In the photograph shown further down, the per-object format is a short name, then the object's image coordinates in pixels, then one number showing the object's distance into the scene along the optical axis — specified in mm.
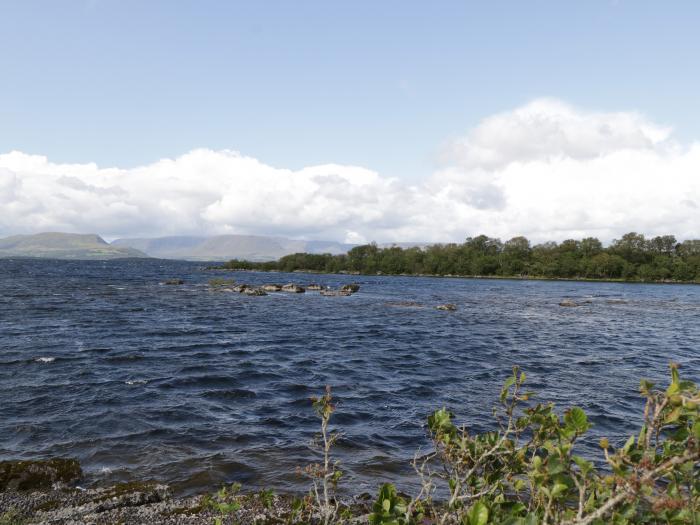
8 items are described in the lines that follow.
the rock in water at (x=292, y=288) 82125
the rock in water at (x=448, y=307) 57150
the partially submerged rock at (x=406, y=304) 60562
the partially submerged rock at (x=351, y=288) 83812
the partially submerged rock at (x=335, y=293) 77925
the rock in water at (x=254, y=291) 72500
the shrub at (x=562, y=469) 3230
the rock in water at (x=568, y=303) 65456
